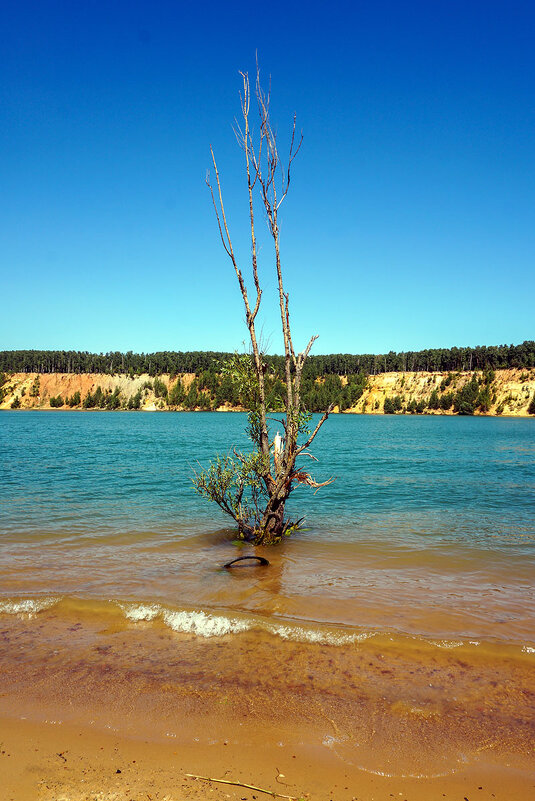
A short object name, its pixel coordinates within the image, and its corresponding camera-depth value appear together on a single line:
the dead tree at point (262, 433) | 12.91
